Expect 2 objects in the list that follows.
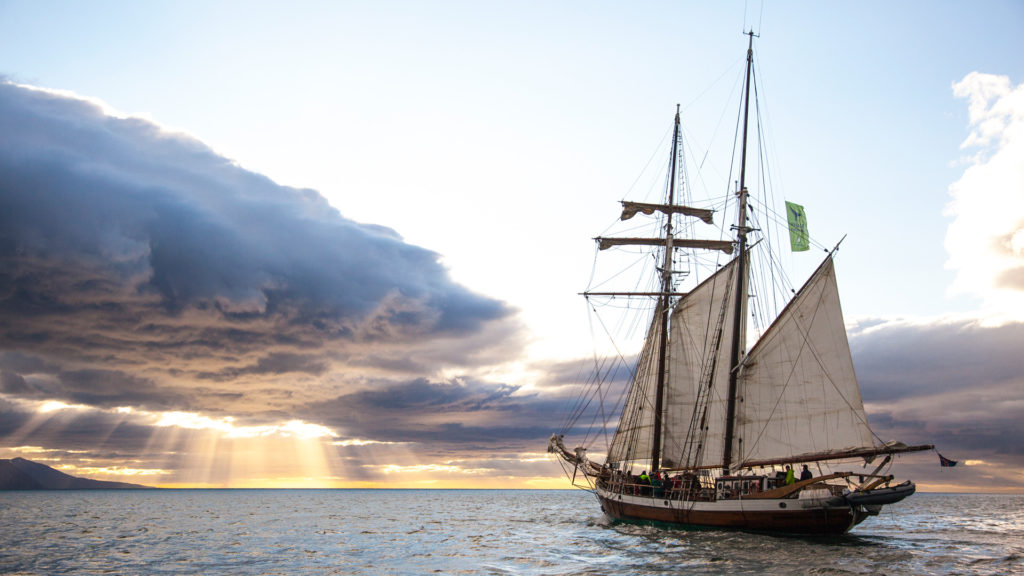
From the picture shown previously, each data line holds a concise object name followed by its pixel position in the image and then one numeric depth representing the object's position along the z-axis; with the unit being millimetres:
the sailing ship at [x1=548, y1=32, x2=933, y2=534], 46469
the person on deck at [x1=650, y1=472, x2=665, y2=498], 57966
